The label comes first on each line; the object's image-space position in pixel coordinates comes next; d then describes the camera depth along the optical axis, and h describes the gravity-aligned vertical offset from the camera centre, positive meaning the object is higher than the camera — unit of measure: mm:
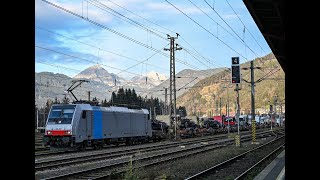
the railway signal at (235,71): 29438 +2970
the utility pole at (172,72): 43112 +4244
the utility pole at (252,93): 37475 +1850
